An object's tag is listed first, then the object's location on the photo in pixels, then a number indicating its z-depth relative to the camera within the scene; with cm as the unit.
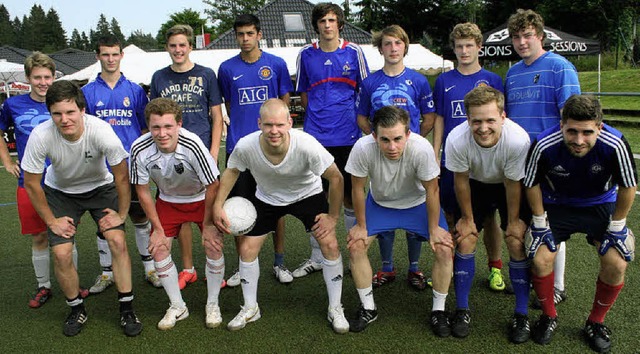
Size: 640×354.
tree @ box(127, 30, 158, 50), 12238
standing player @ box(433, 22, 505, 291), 366
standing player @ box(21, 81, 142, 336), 327
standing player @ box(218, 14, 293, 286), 411
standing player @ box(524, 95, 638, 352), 277
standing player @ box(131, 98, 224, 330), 334
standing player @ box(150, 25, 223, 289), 405
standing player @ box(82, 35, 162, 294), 403
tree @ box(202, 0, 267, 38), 4741
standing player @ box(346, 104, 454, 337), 315
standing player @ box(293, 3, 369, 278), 414
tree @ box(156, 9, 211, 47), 6119
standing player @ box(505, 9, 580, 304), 338
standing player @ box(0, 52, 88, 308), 382
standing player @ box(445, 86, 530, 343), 302
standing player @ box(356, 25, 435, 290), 380
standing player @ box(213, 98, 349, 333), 326
